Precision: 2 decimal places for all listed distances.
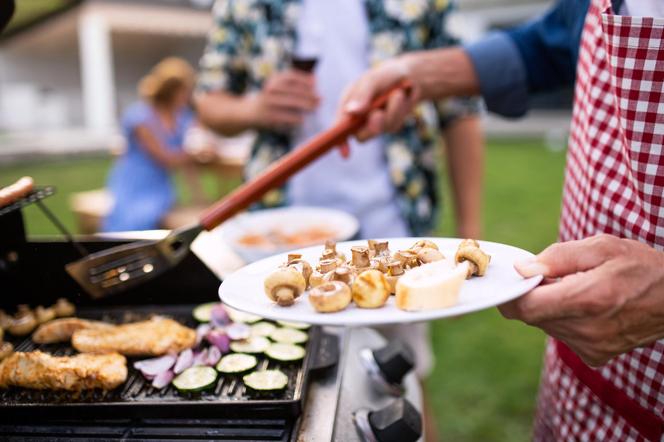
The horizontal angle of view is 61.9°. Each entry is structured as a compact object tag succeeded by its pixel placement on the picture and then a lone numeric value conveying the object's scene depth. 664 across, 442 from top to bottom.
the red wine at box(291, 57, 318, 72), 2.15
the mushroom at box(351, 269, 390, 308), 0.96
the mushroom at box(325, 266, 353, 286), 1.03
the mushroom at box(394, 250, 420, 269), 1.10
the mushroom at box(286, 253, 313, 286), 1.08
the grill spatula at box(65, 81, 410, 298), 1.31
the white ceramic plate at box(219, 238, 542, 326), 0.87
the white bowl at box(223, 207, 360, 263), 2.03
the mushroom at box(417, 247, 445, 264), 1.09
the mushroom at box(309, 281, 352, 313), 0.94
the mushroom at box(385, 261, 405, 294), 1.03
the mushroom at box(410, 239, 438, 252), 1.14
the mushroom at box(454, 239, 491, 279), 1.02
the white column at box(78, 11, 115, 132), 15.22
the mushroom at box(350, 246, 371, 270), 1.12
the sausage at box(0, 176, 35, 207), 1.30
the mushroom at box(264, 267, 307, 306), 0.99
